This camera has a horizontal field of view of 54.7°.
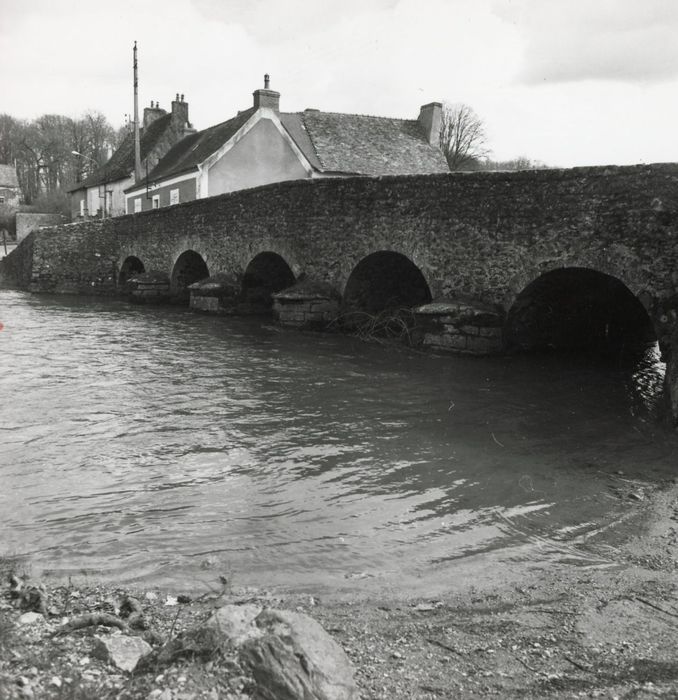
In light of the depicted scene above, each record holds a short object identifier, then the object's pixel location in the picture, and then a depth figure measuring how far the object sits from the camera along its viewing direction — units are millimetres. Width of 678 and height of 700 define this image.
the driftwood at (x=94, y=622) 2646
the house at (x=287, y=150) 25938
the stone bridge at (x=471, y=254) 8250
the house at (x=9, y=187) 55781
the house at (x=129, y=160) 33125
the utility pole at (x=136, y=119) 28661
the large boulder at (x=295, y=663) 2137
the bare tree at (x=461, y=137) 48344
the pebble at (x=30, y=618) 2680
